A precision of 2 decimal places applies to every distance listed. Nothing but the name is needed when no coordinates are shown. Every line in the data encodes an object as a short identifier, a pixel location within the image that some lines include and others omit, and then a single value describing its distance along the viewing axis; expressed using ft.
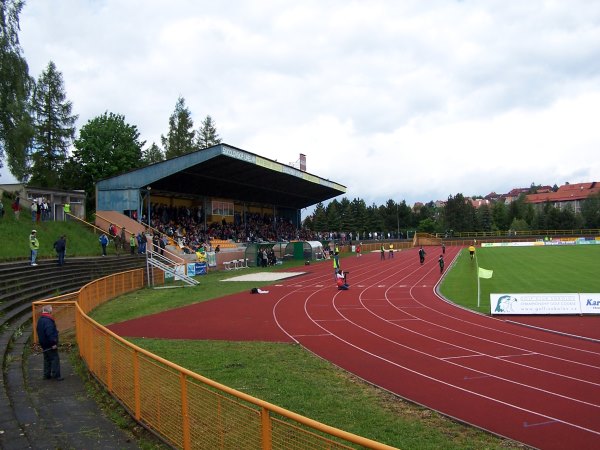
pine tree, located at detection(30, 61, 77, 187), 162.50
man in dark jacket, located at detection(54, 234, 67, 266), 77.46
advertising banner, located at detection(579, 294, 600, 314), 56.80
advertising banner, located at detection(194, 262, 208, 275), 118.52
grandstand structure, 125.59
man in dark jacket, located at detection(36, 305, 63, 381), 30.71
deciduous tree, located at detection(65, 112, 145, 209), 172.86
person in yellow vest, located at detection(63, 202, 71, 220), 111.62
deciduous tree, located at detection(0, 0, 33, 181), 90.53
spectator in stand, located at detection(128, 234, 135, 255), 104.27
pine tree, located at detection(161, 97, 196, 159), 229.66
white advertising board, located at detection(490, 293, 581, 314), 57.06
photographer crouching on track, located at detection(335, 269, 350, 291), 86.78
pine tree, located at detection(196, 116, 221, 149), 250.16
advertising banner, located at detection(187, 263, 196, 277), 111.04
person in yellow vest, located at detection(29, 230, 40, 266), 71.41
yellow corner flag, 64.78
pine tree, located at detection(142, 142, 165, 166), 248.11
